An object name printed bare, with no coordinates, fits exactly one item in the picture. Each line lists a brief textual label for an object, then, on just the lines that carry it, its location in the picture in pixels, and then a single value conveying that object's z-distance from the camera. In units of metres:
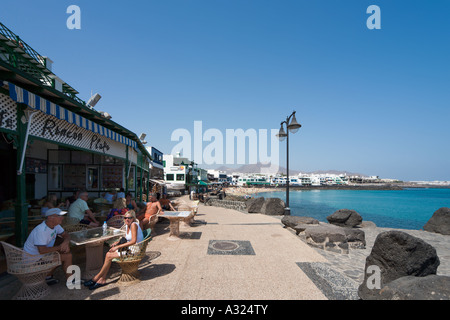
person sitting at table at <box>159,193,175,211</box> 11.22
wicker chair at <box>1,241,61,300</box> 3.64
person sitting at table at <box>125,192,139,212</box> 9.21
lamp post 11.97
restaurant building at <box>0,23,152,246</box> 4.85
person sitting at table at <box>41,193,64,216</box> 6.72
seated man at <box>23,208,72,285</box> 3.99
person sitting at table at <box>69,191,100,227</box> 6.31
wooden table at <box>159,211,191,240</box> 8.01
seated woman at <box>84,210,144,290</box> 4.39
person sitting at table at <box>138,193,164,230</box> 7.91
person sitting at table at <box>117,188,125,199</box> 11.53
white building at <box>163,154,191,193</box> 47.75
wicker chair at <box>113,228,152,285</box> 4.38
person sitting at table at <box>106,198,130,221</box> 9.25
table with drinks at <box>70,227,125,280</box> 4.80
